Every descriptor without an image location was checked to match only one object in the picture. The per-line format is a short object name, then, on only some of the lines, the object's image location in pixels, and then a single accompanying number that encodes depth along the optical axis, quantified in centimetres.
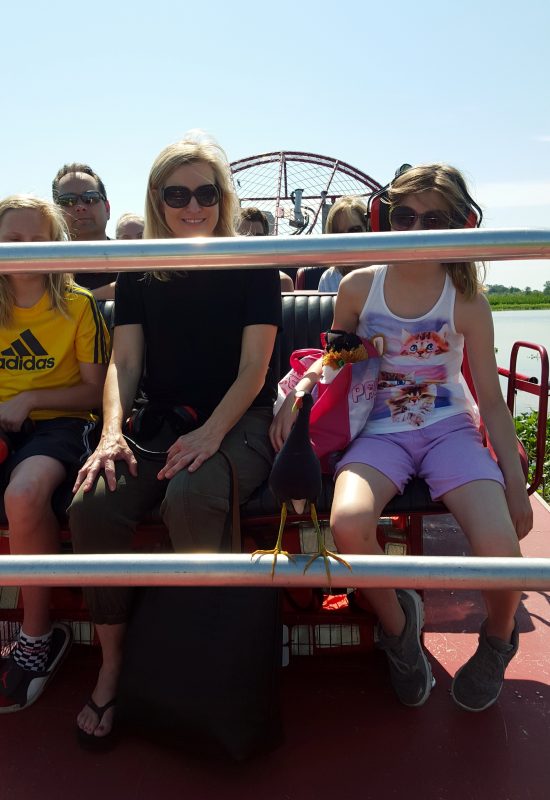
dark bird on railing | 140
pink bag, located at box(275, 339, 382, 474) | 206
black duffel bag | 168
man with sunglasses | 369
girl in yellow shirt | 212
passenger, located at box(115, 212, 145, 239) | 463
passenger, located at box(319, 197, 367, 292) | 391
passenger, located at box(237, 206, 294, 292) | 486
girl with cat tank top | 186
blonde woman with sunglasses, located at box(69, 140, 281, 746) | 187
